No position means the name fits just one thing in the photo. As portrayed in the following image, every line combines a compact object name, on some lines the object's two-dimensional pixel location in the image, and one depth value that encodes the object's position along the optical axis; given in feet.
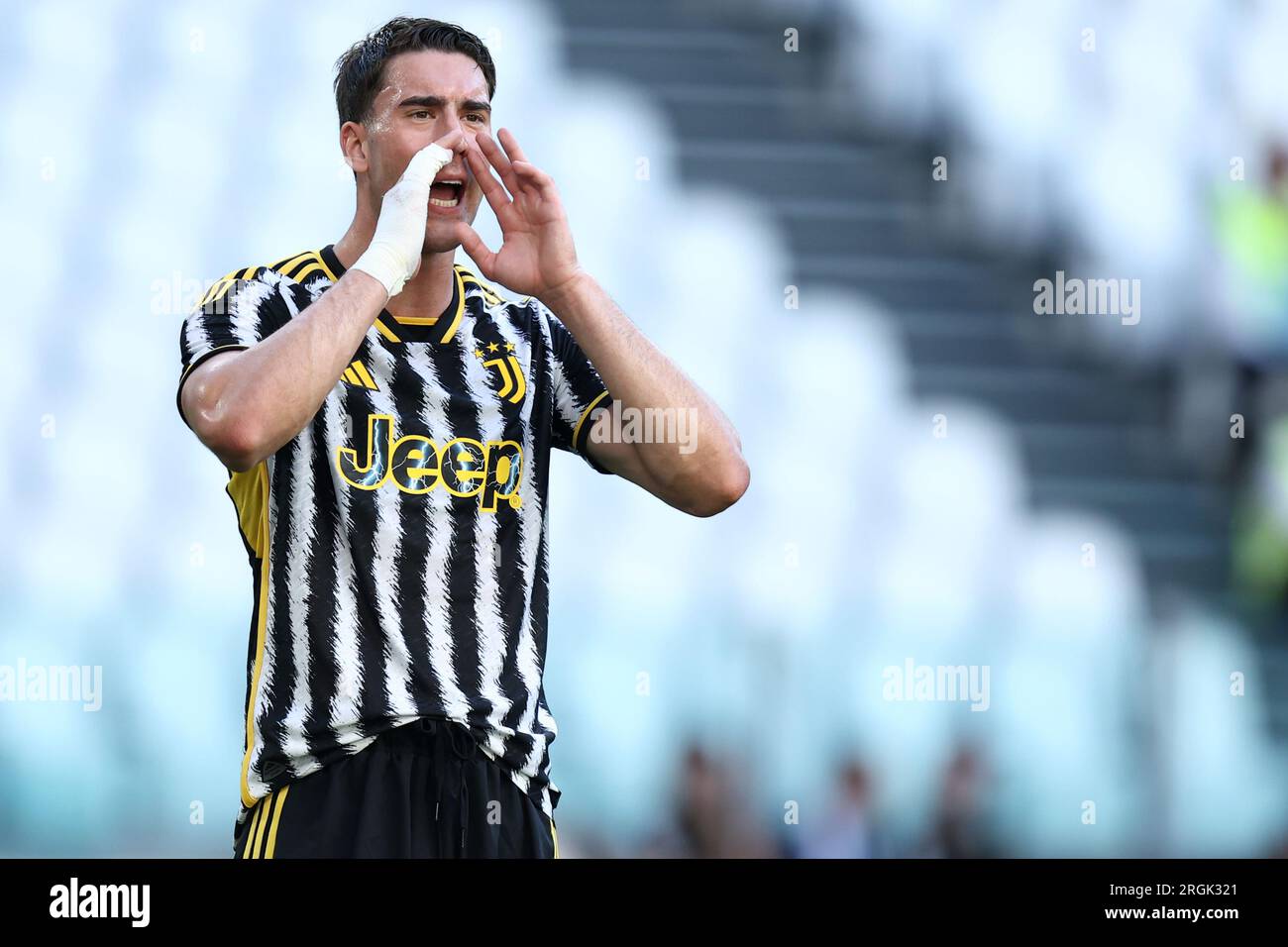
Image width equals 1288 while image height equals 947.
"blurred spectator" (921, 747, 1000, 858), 23.59
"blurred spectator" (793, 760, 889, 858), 23.61
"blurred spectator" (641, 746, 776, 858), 23.07
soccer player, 9.70
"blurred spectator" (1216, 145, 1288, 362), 27.89
